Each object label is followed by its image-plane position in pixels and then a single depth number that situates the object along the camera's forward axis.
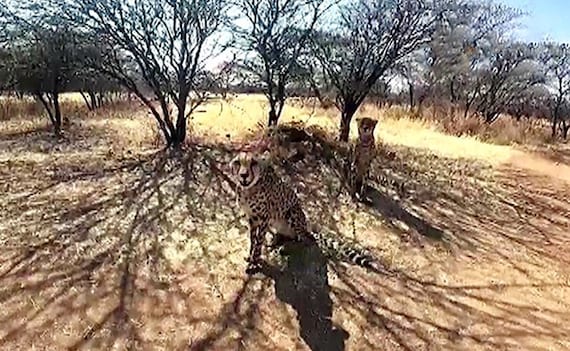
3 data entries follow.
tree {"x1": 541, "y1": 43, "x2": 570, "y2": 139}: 20.98
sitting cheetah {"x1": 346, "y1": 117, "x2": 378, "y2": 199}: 6.93
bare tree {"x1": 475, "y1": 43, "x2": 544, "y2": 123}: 22.33
